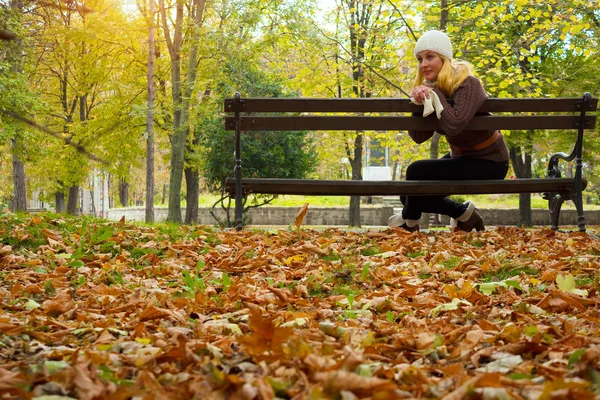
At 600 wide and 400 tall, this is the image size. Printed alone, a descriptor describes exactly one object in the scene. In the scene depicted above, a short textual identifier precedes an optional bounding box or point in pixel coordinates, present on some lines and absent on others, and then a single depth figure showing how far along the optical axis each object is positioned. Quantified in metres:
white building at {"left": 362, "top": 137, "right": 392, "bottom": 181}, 30.30
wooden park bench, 5.95
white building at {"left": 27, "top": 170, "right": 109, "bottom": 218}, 39.09
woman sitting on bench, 5.76
